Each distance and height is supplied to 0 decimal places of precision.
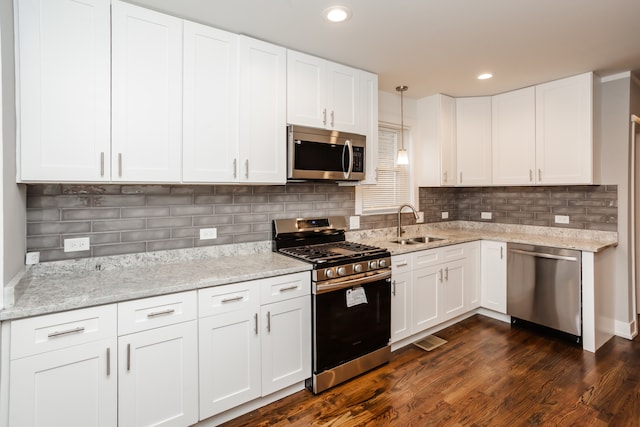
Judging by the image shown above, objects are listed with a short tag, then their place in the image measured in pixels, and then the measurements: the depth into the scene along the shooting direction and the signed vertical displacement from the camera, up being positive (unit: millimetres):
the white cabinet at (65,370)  1495 -723
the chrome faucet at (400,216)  3778 -49
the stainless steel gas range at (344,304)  2400 -683
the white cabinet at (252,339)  1996 -799
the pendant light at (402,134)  3332 +901
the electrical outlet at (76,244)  2096 -191
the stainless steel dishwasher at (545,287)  3088 -721
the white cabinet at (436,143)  3904 +810
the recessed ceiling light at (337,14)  2055 +1227
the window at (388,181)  3746 +364
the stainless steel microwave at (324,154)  2635 +474
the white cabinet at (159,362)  1739 -794
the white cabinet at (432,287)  3023 -732
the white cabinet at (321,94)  2637 +971
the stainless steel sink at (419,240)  3663 -308
